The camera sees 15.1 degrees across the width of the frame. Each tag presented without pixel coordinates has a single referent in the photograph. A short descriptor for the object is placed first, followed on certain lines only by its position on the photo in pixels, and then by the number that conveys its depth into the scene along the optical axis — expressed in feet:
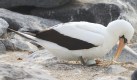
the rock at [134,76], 20.26
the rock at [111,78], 24.44
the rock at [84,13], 45.91
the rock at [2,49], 33.85
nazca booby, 27.89
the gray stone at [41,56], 31.02
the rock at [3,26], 37.58
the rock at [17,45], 35.45
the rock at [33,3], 45.50
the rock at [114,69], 27.09
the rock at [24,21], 41.34
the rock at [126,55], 33.17
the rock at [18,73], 21.70
